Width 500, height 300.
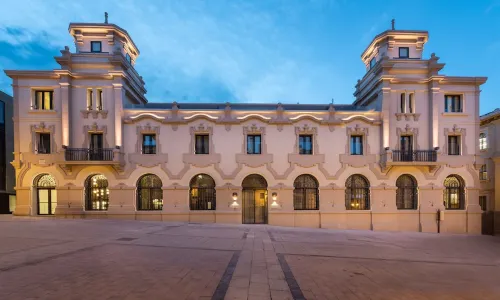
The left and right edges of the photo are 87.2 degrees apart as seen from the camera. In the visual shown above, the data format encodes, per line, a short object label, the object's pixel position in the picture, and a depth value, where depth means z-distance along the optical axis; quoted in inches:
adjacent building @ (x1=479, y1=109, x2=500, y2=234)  1013.8
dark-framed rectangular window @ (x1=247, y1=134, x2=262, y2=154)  824.9
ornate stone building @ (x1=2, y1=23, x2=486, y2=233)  789.2
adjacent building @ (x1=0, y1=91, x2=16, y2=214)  1075.1
